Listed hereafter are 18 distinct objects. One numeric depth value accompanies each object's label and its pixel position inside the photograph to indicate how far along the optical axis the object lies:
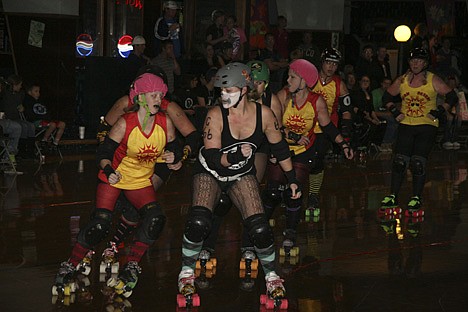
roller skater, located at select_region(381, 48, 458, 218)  9.89
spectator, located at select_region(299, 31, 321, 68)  16.83
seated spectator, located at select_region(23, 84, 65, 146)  13.23
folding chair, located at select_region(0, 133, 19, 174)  12.05
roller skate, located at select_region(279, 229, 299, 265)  7.79
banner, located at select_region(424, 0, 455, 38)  23.38
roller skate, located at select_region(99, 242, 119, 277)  7.00
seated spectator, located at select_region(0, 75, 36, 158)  12.87
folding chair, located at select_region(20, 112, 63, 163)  13.18
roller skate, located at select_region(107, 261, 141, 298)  6.31
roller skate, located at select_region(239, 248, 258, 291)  7.19
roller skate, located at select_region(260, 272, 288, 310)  6.20
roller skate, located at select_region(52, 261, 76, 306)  6.24
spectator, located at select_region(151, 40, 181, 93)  14.64
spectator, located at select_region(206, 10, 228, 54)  15.25
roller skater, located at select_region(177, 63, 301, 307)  6.27
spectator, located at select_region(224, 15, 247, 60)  15.55
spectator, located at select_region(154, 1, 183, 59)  14.83
